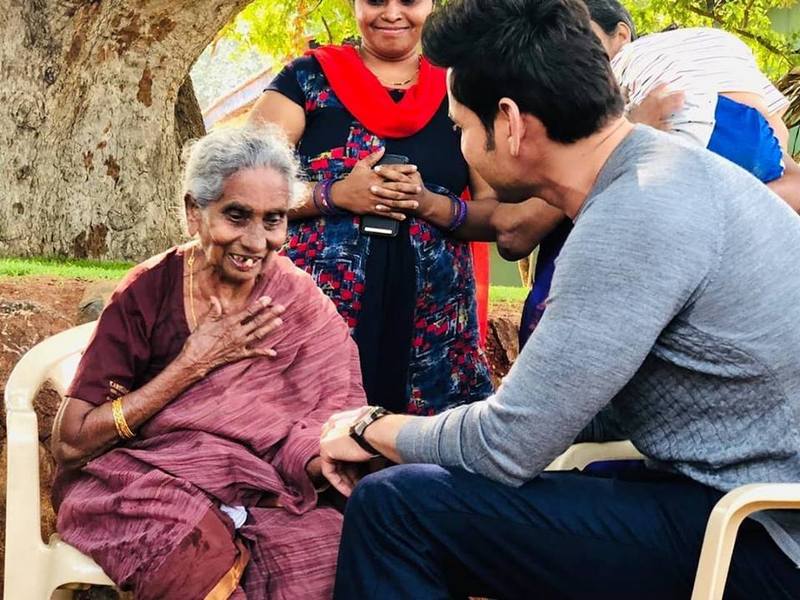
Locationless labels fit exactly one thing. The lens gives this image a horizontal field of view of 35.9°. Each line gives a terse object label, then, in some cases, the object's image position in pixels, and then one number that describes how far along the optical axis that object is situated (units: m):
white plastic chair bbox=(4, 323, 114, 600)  3.15
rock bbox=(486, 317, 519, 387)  5.68
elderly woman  3.06
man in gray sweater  2.27
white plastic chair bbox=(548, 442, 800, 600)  2.32
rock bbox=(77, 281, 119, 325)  4.95
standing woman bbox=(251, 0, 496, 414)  4.02
